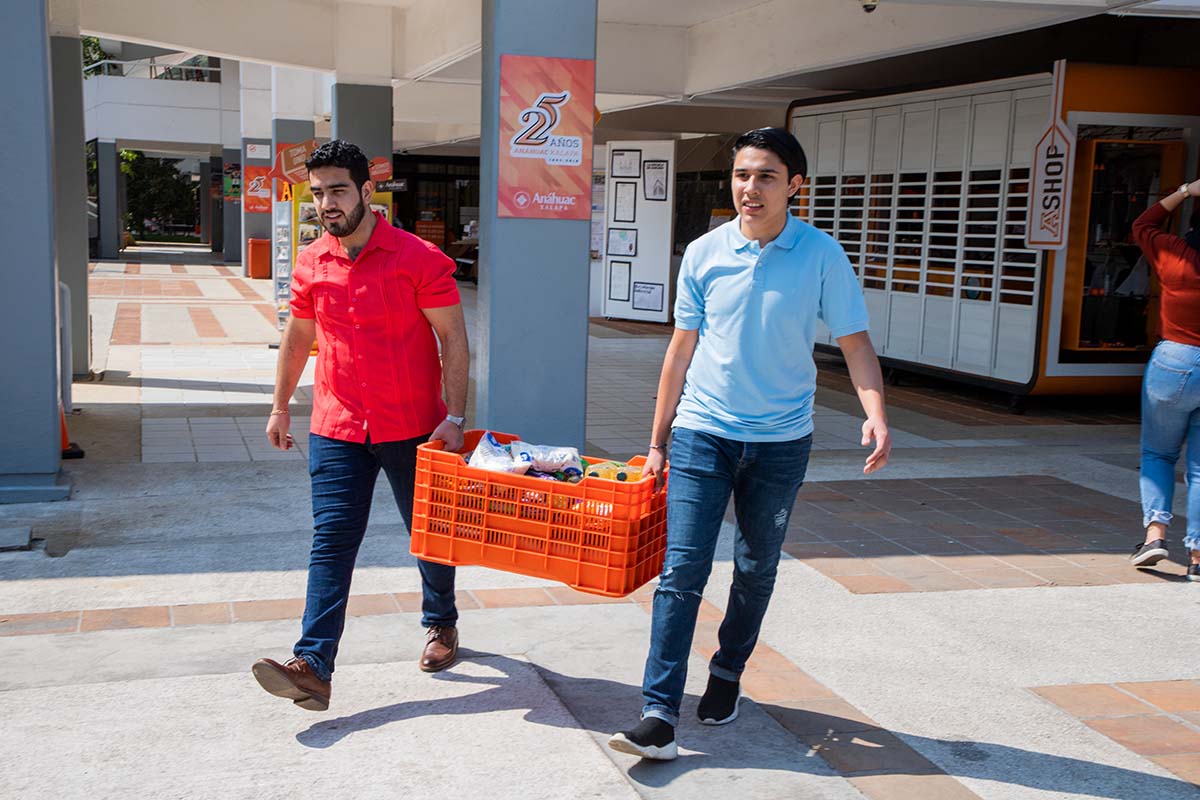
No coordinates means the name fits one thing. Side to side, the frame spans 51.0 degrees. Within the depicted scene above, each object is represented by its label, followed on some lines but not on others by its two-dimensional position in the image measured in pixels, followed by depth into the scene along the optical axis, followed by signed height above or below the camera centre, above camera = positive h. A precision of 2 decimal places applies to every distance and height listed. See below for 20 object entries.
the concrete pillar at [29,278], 6.49 -0.37
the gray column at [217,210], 40.12 +0.10
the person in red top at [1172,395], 5.84 -0.71
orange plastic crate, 3.66 -0.90
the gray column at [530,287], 6.95 -0.36
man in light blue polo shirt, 3.69 -0.45
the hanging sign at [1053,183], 10.21 +0.45
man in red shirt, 4.00 -0.47
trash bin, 28.56 -0.98
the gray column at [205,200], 46.05 +0.49
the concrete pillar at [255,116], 25.50 +2.08
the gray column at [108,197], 35.09 +0.37
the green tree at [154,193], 50.00 +0.74
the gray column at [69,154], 10.80 +0.47
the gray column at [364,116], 13.05 +1.05
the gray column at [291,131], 21.16 +1.42
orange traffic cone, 7.83 -1.50
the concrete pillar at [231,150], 34.69 +1.76
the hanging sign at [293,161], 14.50 +0.63
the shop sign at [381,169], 12.98 +0.50
